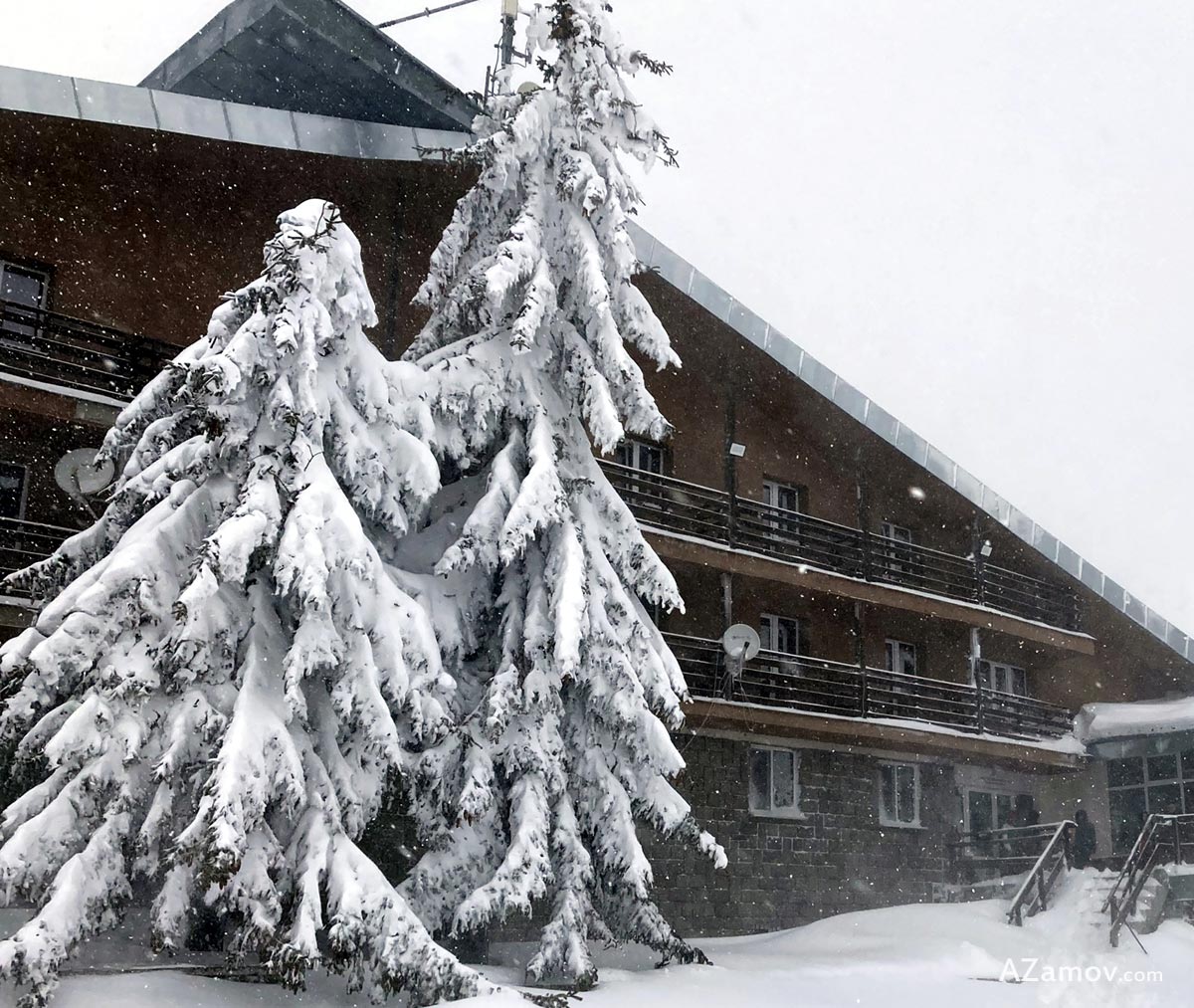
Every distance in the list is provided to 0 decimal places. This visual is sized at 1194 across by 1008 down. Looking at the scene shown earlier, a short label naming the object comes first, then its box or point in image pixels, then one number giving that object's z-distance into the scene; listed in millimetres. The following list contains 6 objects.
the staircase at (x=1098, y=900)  20558
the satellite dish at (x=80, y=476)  13430
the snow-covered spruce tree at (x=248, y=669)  9031
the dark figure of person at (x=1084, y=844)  23703
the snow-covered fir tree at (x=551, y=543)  11516
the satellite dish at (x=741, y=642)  19594
